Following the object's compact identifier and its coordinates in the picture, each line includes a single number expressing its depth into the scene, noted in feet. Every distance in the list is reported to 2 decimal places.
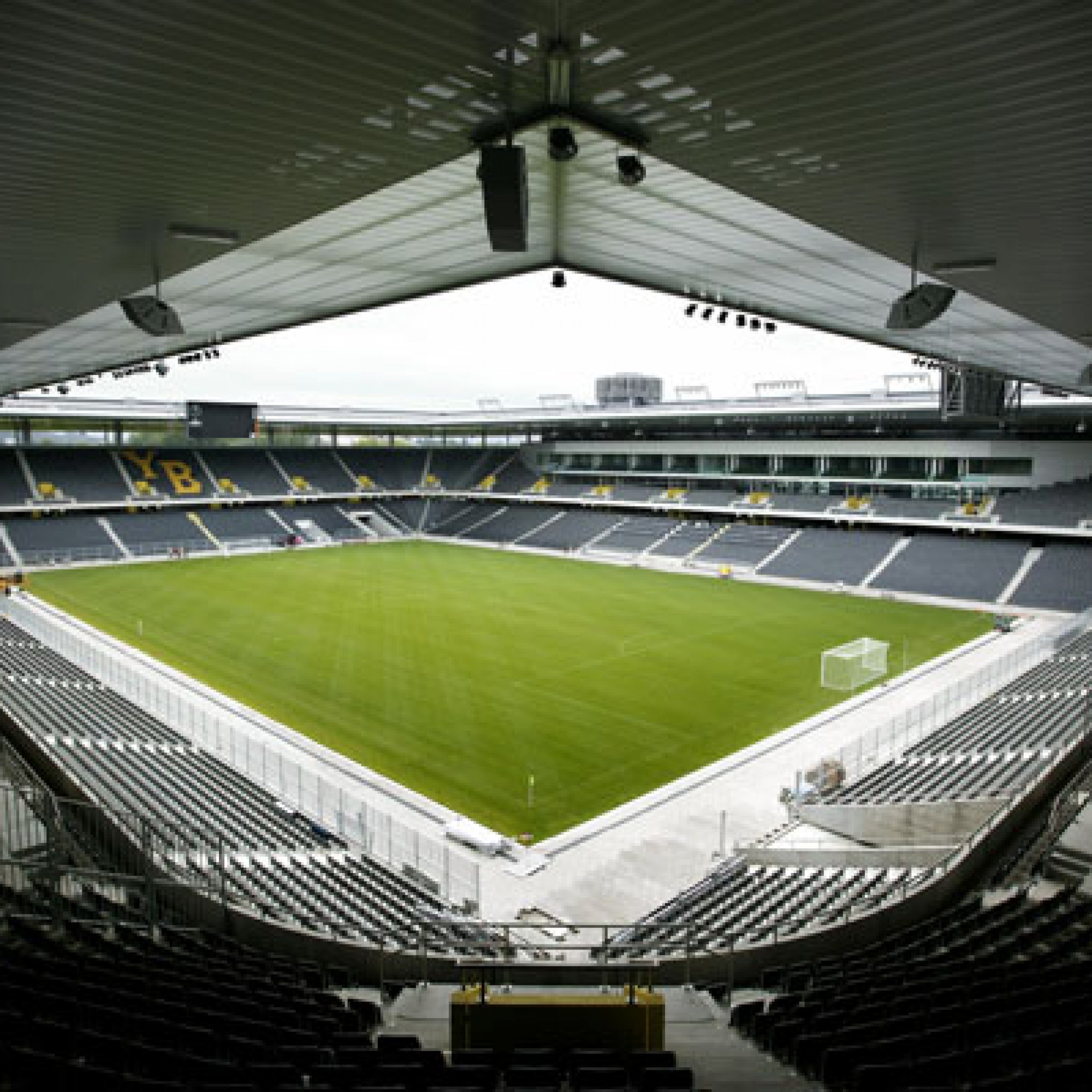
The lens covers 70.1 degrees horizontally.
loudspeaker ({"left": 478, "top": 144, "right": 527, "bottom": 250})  18.62
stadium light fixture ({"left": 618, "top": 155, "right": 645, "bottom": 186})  20.36
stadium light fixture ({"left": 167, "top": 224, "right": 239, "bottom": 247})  26.30
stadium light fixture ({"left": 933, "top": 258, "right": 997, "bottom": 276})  28.76
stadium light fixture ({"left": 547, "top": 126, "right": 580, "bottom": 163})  17.99
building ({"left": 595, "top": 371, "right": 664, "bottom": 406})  397.60
